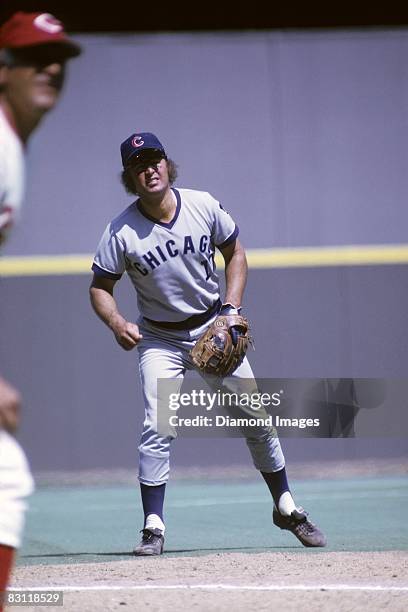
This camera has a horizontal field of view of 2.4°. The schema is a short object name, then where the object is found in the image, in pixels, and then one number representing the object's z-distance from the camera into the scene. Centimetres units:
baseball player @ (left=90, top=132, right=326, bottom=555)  4215
